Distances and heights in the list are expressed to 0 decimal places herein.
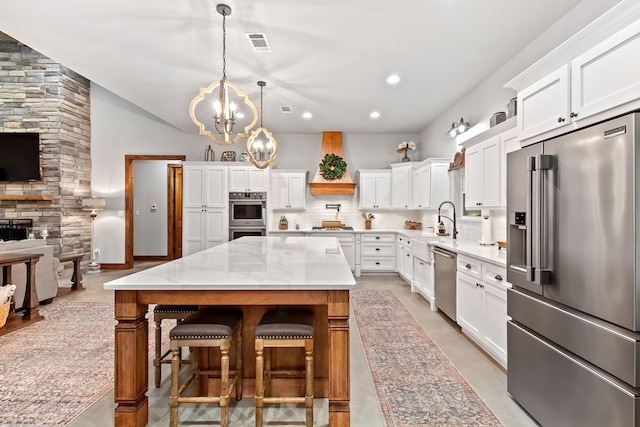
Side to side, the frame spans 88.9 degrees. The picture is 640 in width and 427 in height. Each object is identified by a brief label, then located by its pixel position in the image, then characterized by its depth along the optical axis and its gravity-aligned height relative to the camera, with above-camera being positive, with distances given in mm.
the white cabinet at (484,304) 2553 -804
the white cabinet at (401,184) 6289 +561
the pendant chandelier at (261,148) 4047 +822
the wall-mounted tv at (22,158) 5809 +998
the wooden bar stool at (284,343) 1783 -715
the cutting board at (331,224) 6695 -220
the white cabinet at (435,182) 5195 +500
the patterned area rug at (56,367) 2104 -1258
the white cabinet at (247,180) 6289 +644
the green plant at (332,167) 6523 +927
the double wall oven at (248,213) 6289 +7
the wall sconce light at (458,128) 4462 +1195
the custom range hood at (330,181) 6613 +676
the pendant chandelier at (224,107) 2730 +909
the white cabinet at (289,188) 6555 +510
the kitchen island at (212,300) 1689 -459
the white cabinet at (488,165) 3010 +496
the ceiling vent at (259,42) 3062 +1675
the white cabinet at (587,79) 1470 +727
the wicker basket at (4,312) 3367 -1026
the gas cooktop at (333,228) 6465 -303
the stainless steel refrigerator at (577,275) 1381 -313
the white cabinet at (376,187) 6531 +526
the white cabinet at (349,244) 6250 -590
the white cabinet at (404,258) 5330 -777
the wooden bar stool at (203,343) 1766 -704
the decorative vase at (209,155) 6531 +1173
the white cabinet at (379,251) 6277 -727
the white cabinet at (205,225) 6305 -224
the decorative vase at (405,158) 6438 +1095
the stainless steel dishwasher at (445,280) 3544 -769
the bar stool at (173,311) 2262 -680
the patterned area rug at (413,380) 2023 -1260
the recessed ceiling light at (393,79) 3990 +1678
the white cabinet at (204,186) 6281 +529
